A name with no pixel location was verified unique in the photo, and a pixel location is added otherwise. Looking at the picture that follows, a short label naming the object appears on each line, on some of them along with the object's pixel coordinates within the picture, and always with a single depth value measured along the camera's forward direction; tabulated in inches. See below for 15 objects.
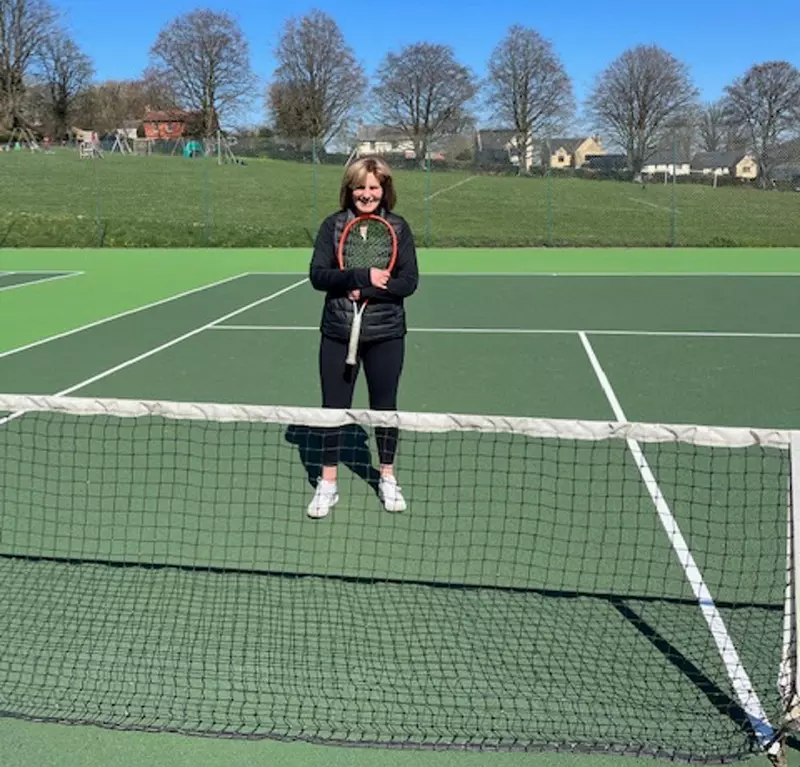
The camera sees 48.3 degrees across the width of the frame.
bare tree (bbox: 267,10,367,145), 2237.9
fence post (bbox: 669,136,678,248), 852.5
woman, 183.9
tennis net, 127.5
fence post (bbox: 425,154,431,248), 872.3
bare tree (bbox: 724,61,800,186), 1914.4
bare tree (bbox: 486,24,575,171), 2162.9
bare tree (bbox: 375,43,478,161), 2120.6
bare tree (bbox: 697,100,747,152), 1892.2
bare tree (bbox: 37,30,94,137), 2536.9
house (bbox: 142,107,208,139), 2241.6
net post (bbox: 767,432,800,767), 118.7
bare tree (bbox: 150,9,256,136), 2217.0
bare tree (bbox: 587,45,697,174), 2071.9
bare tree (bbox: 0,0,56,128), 2282.2
